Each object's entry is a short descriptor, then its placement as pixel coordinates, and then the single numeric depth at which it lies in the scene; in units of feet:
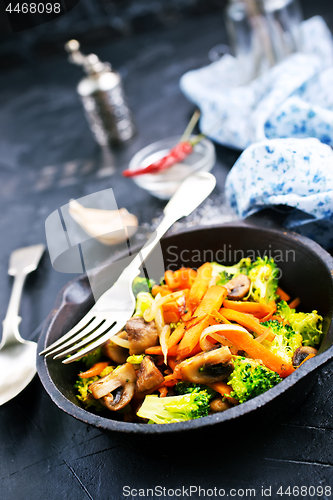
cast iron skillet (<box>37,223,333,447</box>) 2.57
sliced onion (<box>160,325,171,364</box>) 2.76
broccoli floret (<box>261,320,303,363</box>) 2.75
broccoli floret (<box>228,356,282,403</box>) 2.64
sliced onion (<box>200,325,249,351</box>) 2.73
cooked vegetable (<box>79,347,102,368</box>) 2.88
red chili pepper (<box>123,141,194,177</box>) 3.57
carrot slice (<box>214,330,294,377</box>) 2.72
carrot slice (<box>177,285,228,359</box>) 2.74
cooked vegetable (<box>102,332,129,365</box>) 2.85
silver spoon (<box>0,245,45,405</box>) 2.93
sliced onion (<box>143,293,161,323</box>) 2.82
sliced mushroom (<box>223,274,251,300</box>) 2.87
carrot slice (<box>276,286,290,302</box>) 2.94
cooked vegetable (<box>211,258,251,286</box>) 2.94
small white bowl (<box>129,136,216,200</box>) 3.47
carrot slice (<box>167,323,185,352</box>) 2.77
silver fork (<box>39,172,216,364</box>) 2.77
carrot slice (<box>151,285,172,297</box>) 2.91
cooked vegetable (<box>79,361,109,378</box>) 2.81
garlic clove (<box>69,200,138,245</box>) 3.34
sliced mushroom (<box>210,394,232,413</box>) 2.69
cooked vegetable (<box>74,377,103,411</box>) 2.77
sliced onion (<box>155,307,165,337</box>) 2.81
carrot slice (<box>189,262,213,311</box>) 2.84
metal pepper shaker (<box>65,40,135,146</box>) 3.83
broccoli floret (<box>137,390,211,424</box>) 2.66
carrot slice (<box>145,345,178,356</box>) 2.77
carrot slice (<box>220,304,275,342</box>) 2.76
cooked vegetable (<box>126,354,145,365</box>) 2.79
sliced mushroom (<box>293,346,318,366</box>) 2.74
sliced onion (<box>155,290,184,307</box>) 2.83
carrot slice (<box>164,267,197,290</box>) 2.93
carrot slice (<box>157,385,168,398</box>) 2.74
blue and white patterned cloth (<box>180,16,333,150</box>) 3.21
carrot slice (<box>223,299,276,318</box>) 2.82
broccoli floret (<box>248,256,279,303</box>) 2.87
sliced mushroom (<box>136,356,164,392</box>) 2.73
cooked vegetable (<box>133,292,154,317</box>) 2.89
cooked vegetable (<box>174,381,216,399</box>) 2.72
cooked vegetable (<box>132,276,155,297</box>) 2.95
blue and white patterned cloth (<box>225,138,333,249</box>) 2.95
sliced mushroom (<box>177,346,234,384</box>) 2.69
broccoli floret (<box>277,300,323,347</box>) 2.80
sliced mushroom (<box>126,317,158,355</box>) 2.79
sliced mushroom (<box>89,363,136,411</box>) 2.74
